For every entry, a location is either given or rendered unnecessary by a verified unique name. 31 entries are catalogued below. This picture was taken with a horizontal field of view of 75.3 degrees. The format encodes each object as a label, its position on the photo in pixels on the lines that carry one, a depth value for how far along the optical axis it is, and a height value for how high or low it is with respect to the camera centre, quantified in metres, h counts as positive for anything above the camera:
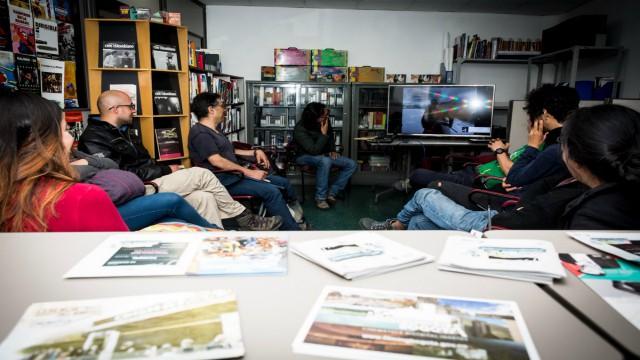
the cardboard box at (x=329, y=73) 5.49 +0.51
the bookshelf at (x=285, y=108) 5.47 +0.04
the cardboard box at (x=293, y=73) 5.41 +0.49
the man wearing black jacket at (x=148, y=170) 2.68 -0.41
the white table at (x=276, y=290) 0.61 -0.32
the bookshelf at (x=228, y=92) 3.86 +0.19
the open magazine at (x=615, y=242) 0.98 -0.31
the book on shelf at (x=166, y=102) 3.41 +0.06
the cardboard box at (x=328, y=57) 5.49 +0.72
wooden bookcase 3.18 +0.29
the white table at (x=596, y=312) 0.61 -0.32
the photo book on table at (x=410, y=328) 0.58 -0.32
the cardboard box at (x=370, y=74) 5.49 +0.51
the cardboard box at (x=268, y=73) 5.48 +0.49
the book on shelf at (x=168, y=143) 3.45 -0.29
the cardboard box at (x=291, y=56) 5.43 +0.71
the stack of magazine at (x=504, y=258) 0.83 -0.31
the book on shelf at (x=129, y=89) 3.26 +0.15
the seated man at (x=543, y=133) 2.21 -0.10
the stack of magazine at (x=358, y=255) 0.85 -0.31
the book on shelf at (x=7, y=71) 2.30 +0.19
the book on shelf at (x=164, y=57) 3.33 +0.42
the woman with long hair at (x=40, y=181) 1.18 -0.22
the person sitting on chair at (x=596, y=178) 1.30 -0.20
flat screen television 5.27 +0.05
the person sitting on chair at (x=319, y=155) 4.52 -0.47
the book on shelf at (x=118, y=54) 3.19 +0.41
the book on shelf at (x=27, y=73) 2.42 +0.20
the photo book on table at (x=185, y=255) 0.83 -0.31
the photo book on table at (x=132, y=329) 0.56 -0.32
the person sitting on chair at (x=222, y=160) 3.21 -0.39
